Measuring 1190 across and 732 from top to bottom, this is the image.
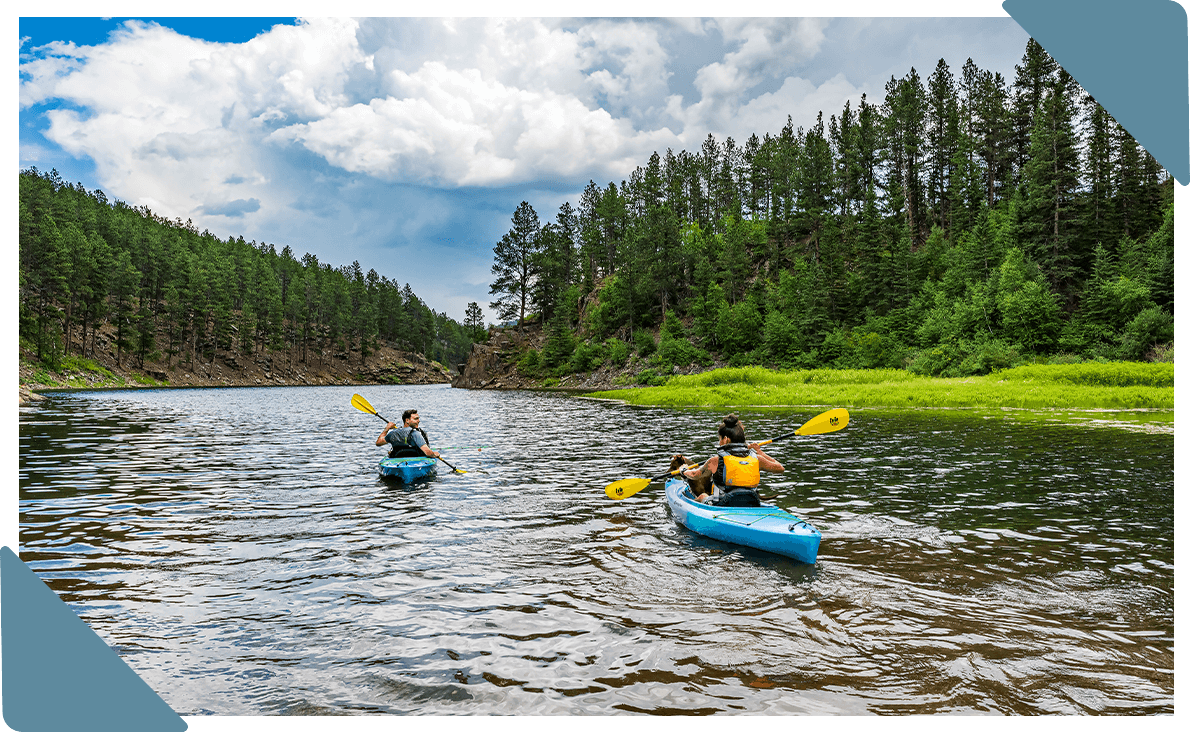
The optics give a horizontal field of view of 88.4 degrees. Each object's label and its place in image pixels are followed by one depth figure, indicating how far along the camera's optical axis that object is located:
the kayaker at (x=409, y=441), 15.95
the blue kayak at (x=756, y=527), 8.62
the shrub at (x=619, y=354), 67.00
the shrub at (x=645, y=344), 66.00
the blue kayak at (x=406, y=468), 15.07
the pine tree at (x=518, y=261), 87.12
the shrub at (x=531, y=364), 77.19
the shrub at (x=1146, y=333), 37.38
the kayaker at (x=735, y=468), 10.62
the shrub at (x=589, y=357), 70.75
